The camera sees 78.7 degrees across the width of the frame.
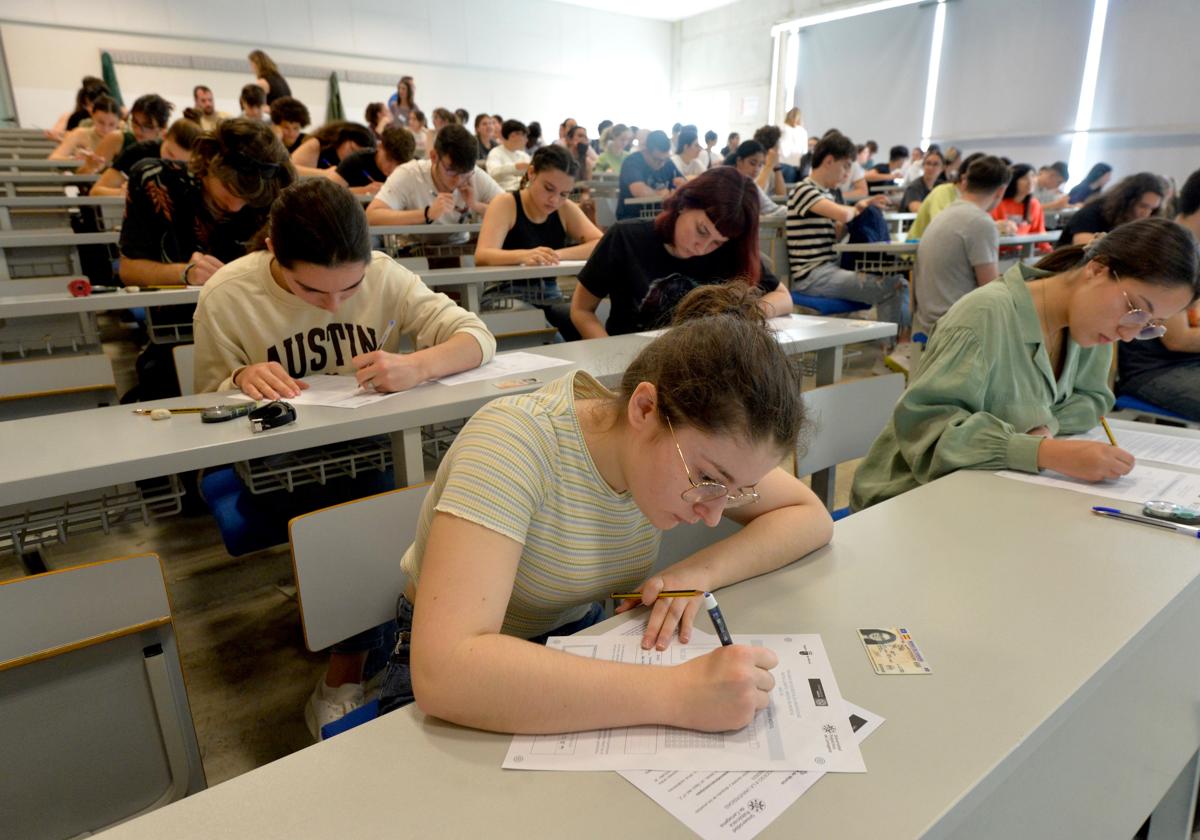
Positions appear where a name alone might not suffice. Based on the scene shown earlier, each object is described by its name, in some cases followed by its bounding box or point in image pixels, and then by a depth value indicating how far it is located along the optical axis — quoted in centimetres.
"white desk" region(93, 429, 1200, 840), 55
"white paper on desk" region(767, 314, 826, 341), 199
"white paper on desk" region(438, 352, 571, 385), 157
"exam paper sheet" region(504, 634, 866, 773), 61
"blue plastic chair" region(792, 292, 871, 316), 396
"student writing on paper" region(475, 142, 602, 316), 307
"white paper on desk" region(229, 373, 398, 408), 138
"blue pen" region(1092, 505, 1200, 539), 103
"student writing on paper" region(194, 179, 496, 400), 139
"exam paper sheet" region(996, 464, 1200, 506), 115
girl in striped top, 65
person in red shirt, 491
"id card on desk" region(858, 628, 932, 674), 73
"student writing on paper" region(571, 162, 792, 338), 218
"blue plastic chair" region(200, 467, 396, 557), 142
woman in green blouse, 127
